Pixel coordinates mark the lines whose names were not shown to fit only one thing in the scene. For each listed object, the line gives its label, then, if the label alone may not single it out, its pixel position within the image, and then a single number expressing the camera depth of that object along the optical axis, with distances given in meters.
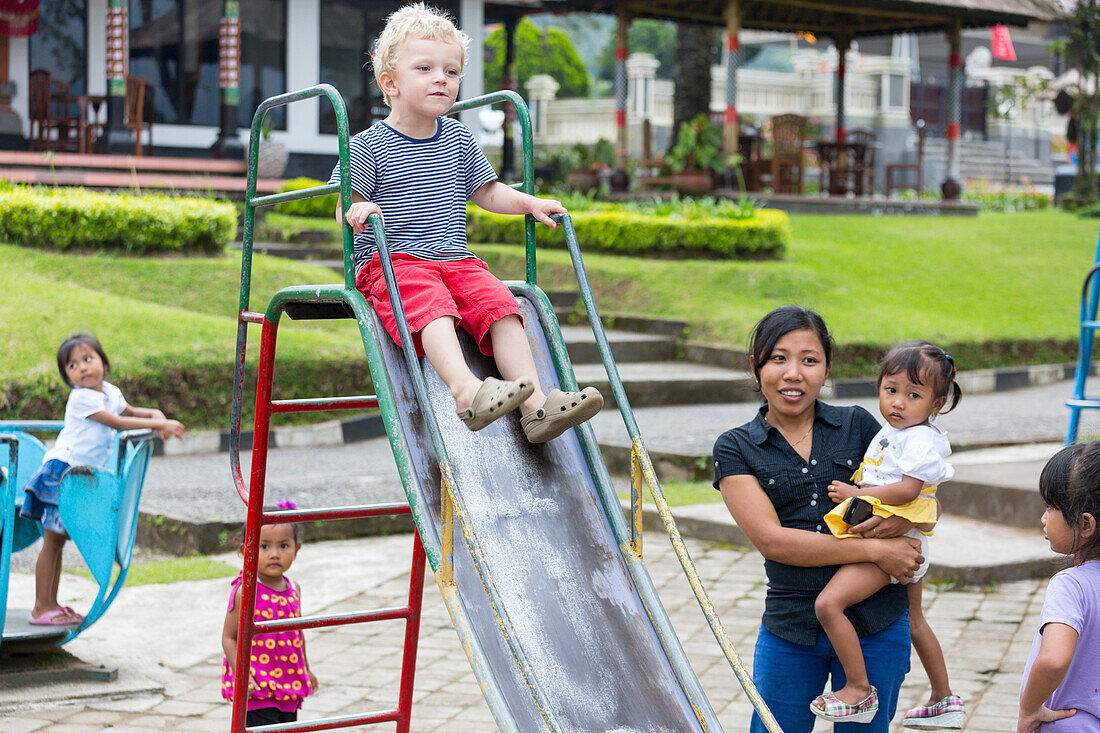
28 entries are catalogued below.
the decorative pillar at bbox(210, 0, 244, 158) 17.88
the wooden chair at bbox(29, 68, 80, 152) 16.66
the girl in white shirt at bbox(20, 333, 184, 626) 5.00
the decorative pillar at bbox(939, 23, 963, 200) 20.39
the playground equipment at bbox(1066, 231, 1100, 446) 6.53
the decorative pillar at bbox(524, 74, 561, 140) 31.73
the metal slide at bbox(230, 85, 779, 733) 2.94
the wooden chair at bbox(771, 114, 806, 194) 19.22
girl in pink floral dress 3.96
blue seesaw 4.70
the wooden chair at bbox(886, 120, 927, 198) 23.93
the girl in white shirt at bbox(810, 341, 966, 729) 2.89
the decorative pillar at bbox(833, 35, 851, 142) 21.52
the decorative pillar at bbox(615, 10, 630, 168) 19.14
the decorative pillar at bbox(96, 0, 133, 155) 17.25
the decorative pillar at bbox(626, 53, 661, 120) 31.75
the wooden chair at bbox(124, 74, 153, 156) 16.56
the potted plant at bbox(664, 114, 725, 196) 18.02
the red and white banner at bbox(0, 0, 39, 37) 18.30
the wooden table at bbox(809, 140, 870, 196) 20.39
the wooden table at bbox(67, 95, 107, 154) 16.61
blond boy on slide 3.30
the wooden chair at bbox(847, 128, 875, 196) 20.62
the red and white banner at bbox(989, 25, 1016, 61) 29.31
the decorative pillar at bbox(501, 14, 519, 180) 21.42
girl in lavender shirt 2.49
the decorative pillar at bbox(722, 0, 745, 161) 17.58
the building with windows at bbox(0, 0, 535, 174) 18.88
